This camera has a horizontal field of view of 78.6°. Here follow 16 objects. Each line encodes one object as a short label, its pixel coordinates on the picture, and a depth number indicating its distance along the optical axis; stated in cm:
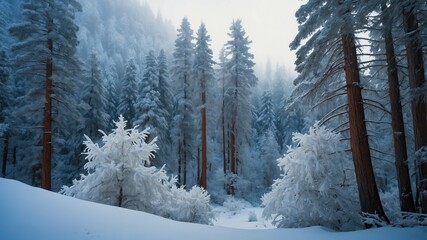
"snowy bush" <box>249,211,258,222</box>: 1394
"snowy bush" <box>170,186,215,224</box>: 838
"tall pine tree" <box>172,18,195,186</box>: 2464
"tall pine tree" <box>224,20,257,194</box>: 2702
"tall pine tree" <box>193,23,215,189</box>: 2283
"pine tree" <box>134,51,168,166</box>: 2408
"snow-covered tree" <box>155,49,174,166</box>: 2639
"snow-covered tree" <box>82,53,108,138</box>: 2691
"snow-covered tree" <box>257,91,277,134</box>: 4910
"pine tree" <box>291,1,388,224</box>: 703
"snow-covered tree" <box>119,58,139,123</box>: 2950
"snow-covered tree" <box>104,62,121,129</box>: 3506
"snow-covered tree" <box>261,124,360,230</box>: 659
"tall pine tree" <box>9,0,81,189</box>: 1231
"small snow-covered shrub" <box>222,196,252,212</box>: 1944
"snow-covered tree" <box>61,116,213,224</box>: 782
